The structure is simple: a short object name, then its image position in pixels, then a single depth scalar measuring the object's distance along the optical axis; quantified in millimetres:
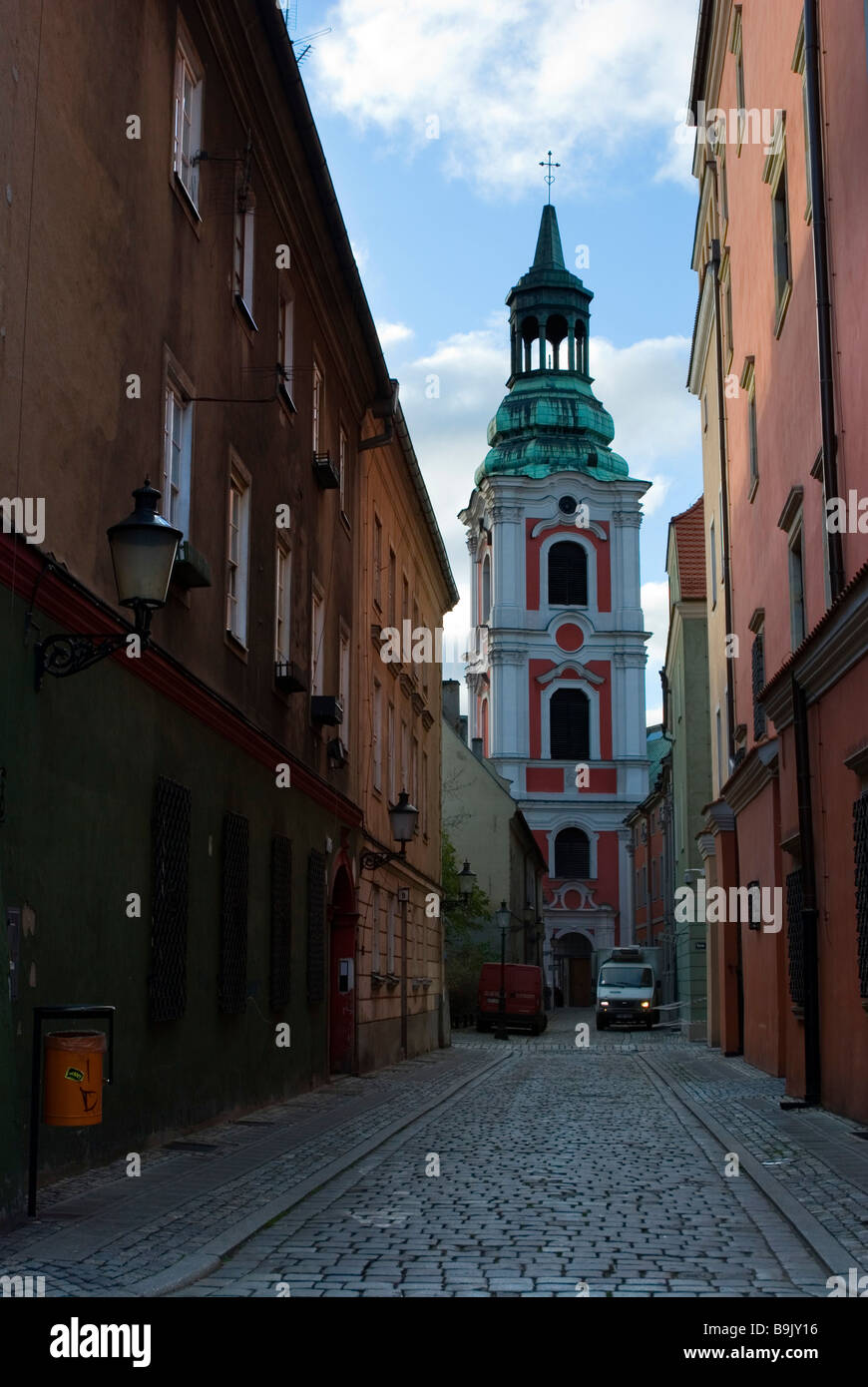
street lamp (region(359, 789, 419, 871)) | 25672
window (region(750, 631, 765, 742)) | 24719
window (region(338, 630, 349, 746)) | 23875
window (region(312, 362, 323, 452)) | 21672
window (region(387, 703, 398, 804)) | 29328
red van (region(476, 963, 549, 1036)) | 43625
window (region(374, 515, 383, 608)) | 27672
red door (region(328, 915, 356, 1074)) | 23094
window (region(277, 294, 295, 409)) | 18859
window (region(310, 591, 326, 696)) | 21266
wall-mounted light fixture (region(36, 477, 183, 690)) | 9383
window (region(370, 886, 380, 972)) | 25897
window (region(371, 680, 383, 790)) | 27312
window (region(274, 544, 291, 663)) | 18641
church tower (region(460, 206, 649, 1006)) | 76688
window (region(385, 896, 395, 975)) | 28109
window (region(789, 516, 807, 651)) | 20531
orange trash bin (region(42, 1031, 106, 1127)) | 9008
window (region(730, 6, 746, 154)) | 24875
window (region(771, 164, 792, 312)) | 20625
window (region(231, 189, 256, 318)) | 16312
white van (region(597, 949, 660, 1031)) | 47625
